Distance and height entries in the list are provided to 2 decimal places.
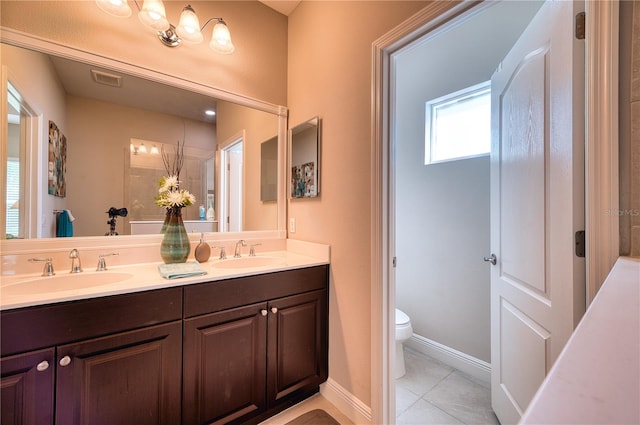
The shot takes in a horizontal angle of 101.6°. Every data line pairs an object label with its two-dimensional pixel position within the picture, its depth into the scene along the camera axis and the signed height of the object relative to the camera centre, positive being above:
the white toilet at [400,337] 1.86 -0.88
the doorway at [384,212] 1.30 +0.01
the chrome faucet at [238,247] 1.84 -0.24
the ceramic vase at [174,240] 1.50 -0.15
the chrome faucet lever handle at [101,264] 1.35 -0.27
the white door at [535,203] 0.90 +0.05
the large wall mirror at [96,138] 1.24 +0.43
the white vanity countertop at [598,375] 0.30 -0.22
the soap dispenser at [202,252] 1.62 -0.24
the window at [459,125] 2.02 +0.74
